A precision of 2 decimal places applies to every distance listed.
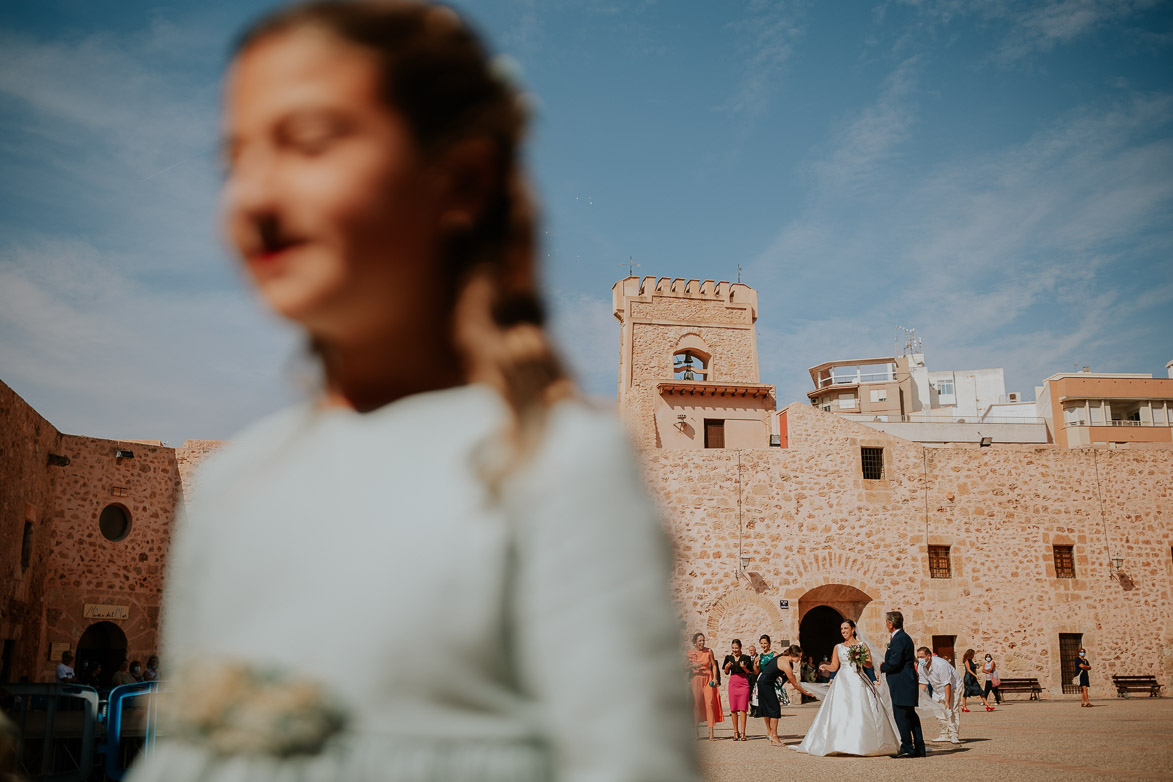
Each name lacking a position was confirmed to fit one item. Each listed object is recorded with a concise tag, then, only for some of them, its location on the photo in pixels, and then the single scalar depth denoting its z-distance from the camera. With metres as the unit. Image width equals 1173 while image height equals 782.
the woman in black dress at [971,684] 15.64
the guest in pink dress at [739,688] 10.66
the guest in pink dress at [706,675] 9.56
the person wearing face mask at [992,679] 16.56
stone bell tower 24.53
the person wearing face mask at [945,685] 10.24
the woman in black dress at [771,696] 10.02
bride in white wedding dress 8.90
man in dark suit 8.43
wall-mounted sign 15.59
